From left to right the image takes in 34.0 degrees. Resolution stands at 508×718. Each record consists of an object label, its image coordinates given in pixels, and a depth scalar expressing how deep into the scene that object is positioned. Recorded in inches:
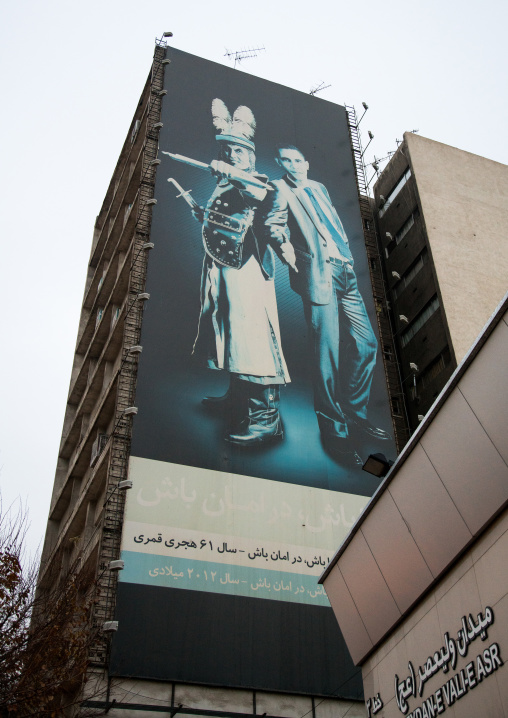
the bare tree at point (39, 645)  677.3
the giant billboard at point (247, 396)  975.0
